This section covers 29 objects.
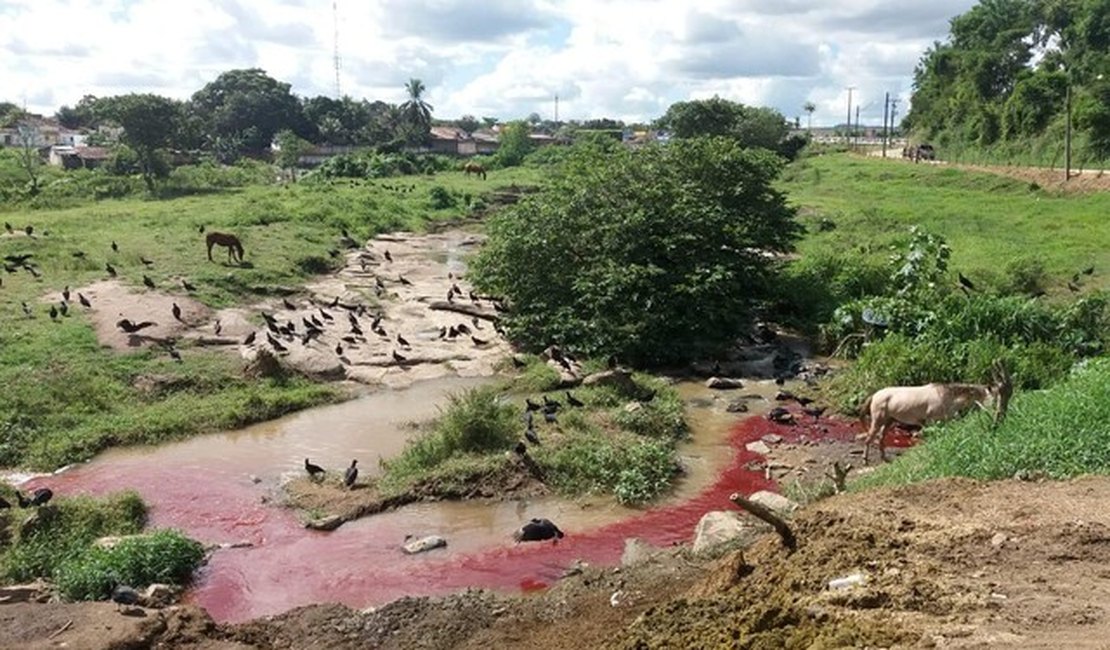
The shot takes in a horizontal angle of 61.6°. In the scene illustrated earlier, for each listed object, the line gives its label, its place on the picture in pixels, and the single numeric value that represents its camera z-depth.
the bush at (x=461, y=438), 16.56
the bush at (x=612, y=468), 15.50
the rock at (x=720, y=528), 11.82
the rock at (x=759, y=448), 17.87
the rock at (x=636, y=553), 11.72
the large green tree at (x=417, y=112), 105.12
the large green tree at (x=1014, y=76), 54.75
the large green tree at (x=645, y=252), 23.69
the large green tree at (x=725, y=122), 69.62
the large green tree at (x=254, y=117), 98.25
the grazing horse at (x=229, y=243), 32.78
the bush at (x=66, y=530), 12.58
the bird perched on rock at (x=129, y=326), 23.42
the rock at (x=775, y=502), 12.85
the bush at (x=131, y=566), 11.72
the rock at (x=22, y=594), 11.18
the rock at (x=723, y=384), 22.30
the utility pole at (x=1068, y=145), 43.62
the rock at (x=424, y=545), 13.67
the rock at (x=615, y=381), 20.75
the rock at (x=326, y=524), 14.45
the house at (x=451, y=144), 110.00
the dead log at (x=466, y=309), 29.45
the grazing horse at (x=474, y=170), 76.33
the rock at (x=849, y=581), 8.00
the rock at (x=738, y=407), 20.52
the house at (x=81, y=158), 75.19
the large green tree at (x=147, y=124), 54.69
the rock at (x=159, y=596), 11.59
